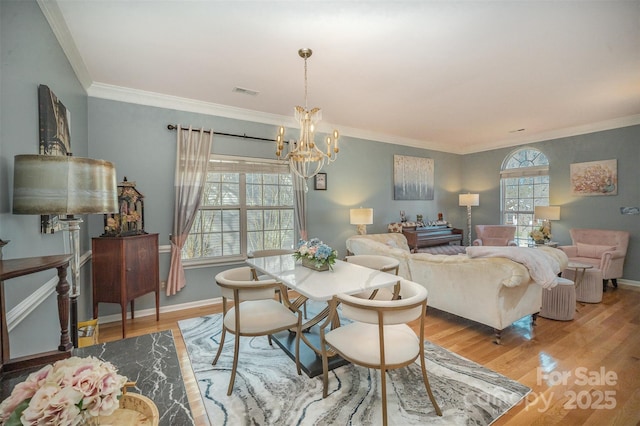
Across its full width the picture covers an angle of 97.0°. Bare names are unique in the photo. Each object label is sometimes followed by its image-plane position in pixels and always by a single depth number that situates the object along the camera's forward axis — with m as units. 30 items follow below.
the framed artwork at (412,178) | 5.89
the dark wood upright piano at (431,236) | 5.40
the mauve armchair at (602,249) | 4.37
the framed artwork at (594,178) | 4.84
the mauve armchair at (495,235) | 5.75
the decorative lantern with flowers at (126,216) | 2.99
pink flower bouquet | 0.57
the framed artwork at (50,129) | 1.83
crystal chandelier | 2.58
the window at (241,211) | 4.01
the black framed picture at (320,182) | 4.86
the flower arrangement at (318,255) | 2.55
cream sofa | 2.68
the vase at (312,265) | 2.58
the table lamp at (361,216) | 4.73
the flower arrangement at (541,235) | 4.87
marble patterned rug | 1.85
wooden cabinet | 2.90
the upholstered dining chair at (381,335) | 1.65
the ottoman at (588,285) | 3.89
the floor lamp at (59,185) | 1.23
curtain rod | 3.69
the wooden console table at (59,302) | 1.02
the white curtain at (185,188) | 3.68
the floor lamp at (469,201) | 6.29
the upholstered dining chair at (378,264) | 2.73
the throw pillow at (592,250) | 4.55
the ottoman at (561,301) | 3.30
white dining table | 2.05
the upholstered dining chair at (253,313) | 2.07
